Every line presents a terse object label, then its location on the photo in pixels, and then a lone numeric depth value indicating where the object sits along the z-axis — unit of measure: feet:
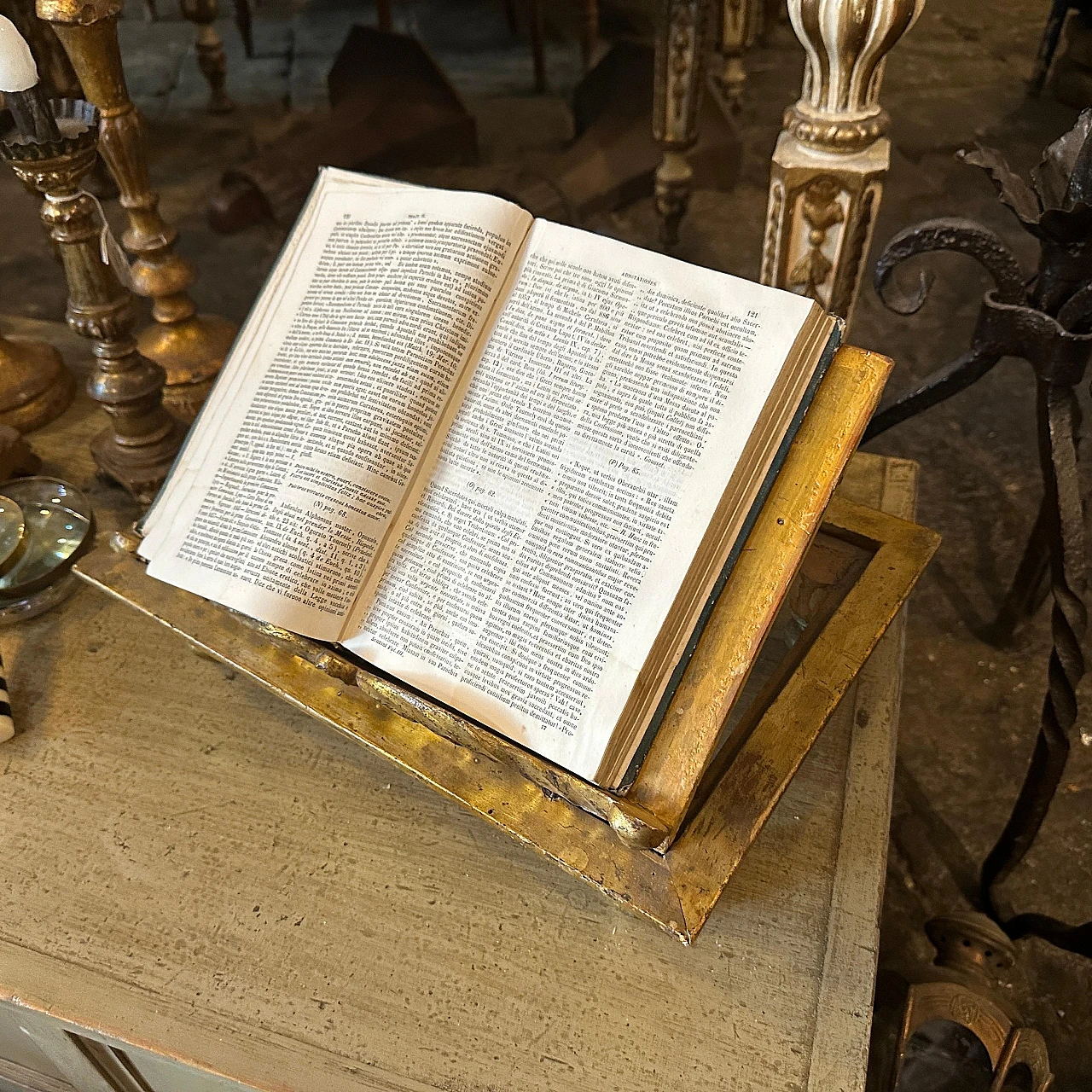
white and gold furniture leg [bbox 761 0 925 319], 2.76
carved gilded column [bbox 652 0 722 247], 6.05
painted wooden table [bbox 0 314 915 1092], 2.43
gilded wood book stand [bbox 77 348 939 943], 2.32
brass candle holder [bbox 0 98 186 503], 2.90
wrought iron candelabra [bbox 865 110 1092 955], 2.72
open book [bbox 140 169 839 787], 2.32
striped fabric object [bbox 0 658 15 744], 3.09
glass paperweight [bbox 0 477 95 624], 3.51
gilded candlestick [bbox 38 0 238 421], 3.19
